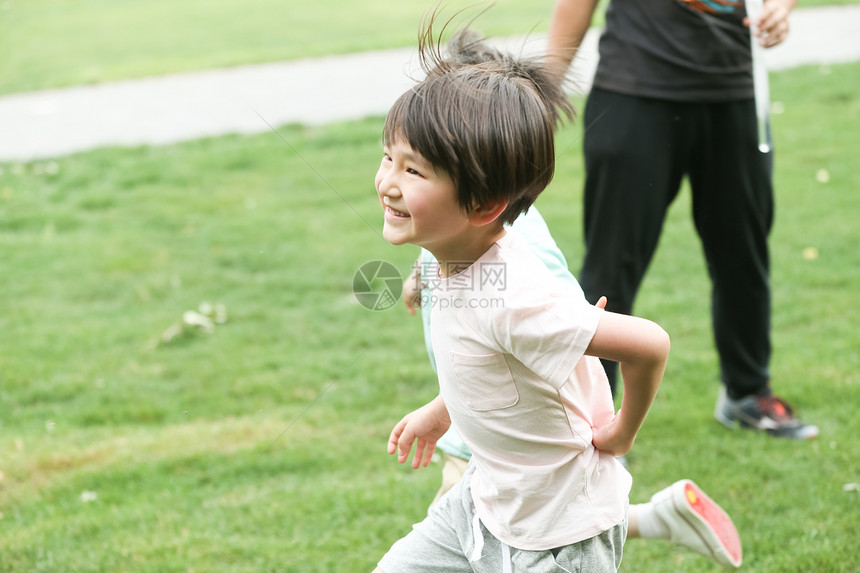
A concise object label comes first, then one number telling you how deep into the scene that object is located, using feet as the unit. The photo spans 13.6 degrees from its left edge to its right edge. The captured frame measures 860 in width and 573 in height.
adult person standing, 21.74
